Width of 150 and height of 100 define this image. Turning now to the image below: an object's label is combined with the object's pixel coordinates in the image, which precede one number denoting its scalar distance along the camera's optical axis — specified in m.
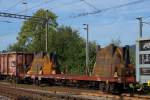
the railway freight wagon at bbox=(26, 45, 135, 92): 23.14
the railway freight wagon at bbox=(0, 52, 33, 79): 38.06
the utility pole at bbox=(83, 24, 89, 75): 41.03
